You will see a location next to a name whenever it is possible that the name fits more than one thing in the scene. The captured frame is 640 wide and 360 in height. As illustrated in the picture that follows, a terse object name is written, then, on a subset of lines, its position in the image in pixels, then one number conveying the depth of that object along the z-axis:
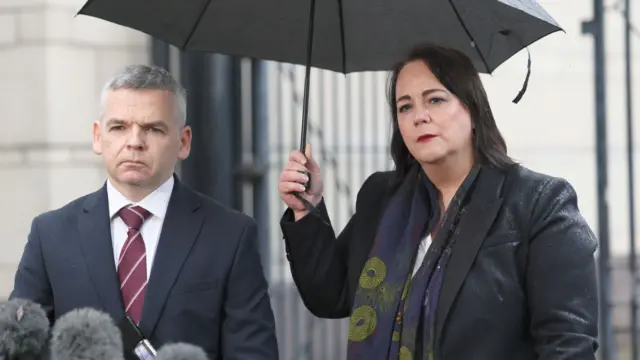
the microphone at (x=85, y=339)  4.81
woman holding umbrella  5.70
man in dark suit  5.83
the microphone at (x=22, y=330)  5.11
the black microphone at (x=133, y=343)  5.62
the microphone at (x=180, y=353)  4.75
